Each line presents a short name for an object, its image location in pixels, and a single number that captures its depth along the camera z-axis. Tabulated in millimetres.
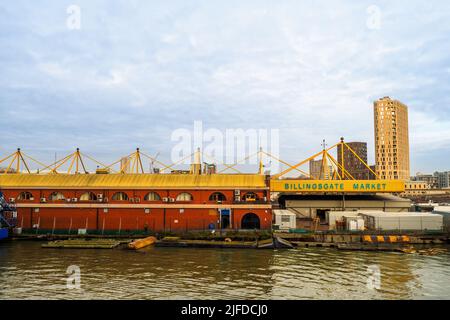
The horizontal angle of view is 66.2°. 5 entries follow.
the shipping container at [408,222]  48188
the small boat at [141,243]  40031
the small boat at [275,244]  41469
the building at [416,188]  168500
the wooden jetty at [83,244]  41562
